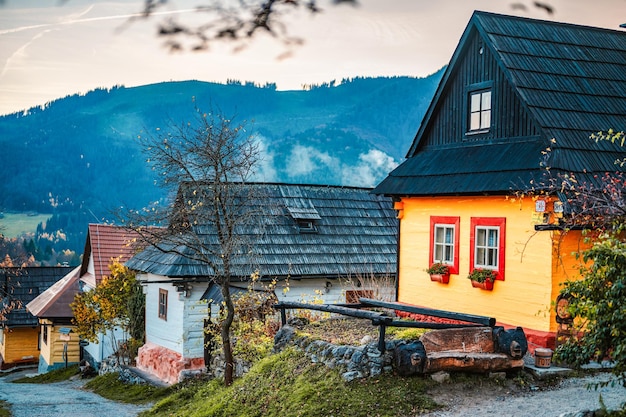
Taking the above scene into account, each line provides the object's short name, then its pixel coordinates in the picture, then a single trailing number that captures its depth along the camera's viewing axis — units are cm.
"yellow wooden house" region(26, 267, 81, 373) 3222
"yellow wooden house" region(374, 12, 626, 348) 1247
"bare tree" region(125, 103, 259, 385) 1466
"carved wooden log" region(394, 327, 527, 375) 998
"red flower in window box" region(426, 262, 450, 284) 1478
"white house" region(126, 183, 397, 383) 1970
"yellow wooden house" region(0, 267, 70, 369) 3731
